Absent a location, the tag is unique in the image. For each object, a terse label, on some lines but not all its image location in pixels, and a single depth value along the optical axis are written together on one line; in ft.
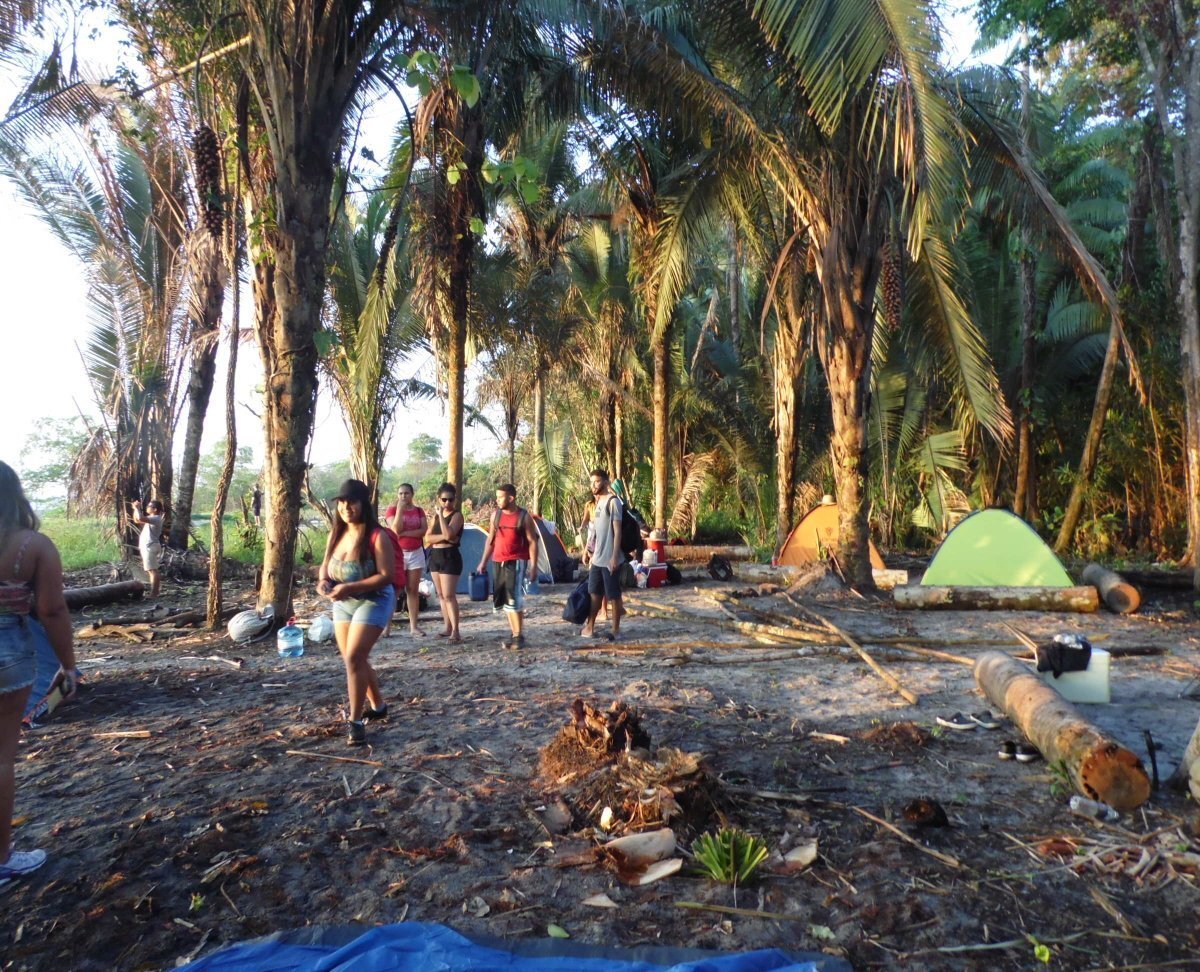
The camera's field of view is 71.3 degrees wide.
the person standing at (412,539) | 29.01
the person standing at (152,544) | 42.73
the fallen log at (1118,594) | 31.71
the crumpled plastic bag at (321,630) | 29.01
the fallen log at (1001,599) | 32.19
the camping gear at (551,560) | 47.44
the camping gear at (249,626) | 27.61
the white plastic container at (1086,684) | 18.89
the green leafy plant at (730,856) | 10.88
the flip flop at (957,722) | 17.26
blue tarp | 8.78
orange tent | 44.68
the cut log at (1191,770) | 12.78
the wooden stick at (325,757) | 15.49
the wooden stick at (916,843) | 11.35
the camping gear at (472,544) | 45.14
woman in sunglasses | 28.09
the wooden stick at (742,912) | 10.02
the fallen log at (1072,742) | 12.73
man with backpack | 26.86
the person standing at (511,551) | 26.63
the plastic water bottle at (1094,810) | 12.62
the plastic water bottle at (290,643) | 25.99
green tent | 35.22
